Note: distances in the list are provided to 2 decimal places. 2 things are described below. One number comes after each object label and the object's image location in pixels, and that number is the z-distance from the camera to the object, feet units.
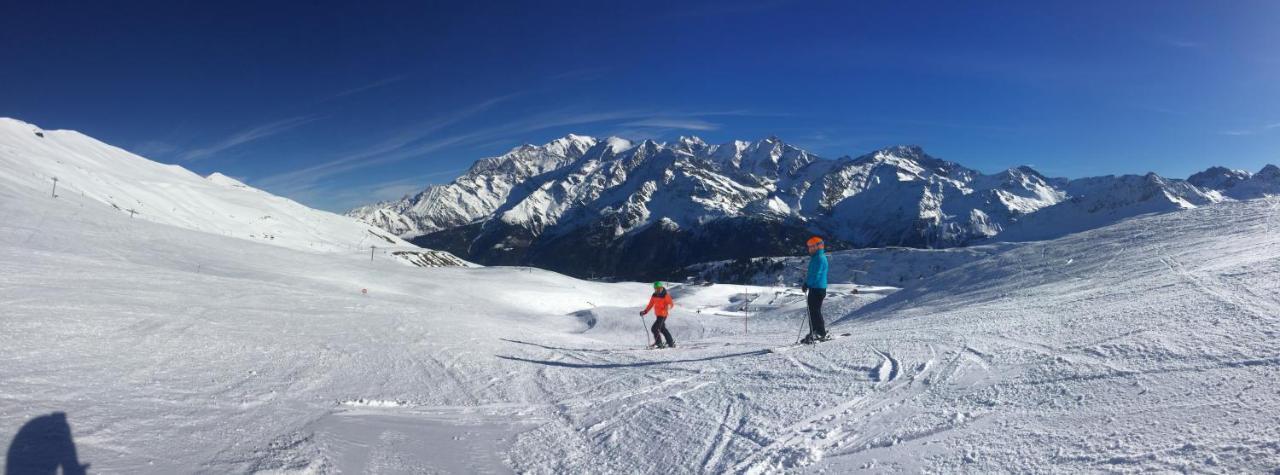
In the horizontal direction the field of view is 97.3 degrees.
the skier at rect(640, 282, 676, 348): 51.39
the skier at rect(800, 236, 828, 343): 39.68
